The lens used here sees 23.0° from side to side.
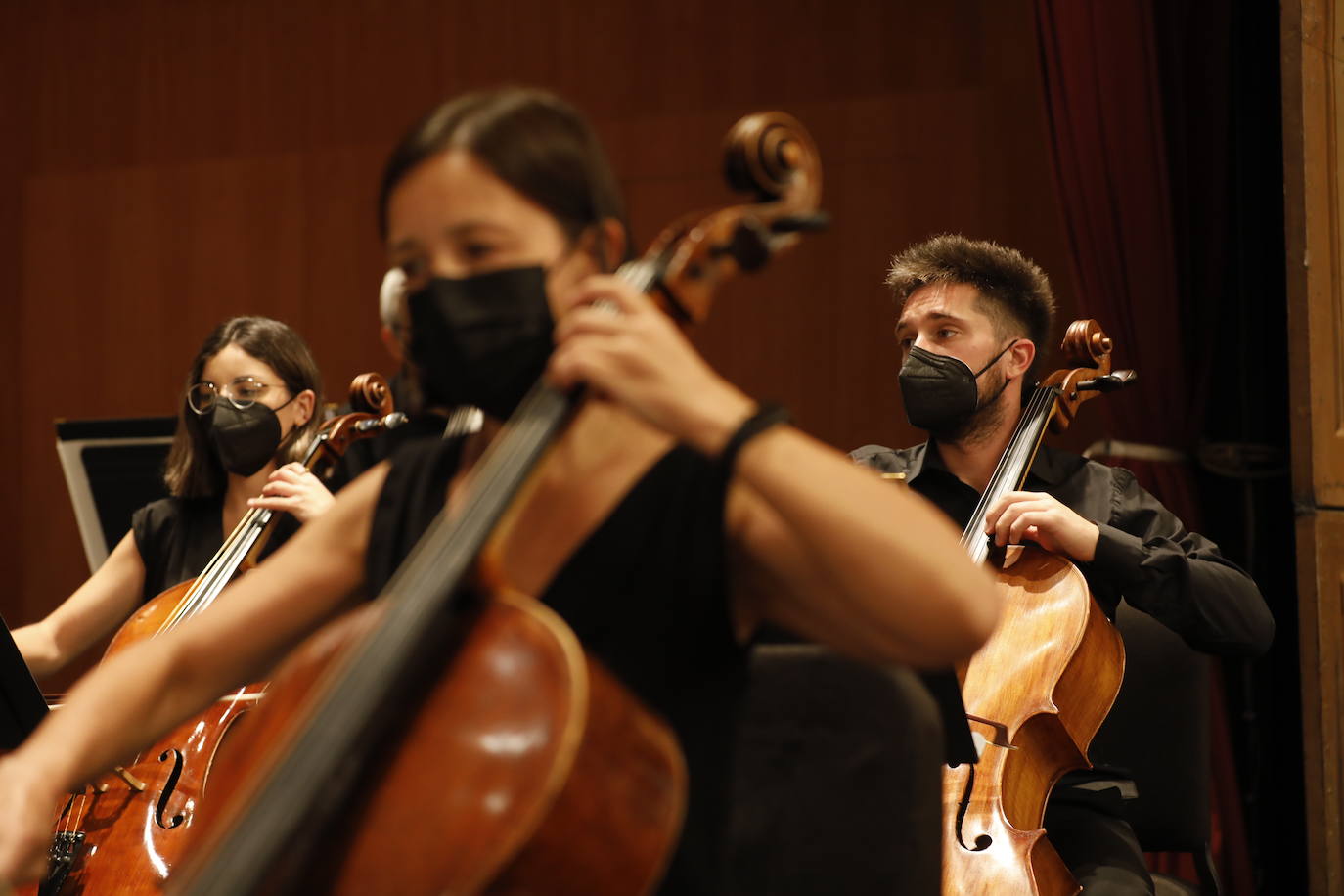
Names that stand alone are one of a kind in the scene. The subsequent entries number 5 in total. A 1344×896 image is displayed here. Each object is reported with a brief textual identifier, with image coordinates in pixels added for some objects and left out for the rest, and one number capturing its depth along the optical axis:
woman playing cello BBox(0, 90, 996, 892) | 2.76
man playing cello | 4.89
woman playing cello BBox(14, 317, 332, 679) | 5.36
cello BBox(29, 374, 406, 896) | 4.70
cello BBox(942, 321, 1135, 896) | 4.63
